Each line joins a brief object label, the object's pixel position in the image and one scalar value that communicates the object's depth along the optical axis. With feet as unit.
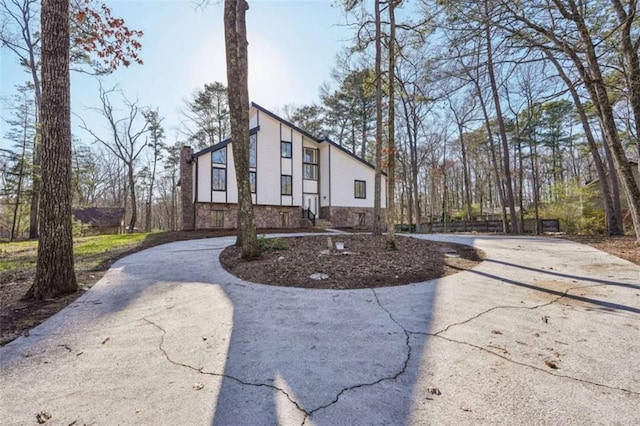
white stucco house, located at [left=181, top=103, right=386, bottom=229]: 49.70
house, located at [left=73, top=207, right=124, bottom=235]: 68.59
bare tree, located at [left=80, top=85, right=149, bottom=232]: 60.70
